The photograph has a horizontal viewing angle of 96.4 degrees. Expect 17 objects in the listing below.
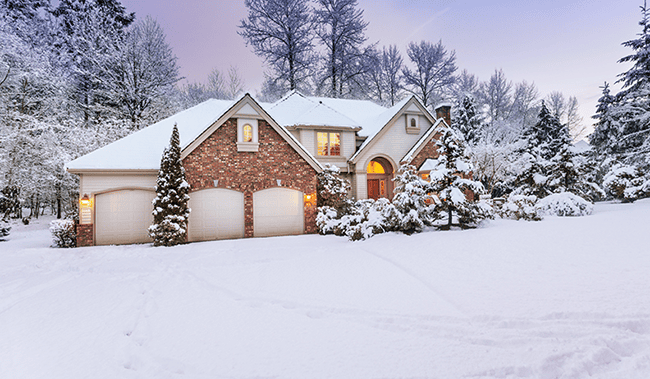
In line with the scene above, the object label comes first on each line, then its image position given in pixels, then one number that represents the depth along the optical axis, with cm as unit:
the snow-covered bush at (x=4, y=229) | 1331
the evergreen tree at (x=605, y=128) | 1945
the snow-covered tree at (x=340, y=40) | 2325
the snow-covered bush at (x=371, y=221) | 945
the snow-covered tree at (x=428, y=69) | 2559
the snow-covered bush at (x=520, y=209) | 1106
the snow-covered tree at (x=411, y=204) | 933
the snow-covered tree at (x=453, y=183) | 974
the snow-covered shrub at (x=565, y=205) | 1170
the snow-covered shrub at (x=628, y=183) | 1505
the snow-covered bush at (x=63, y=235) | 1091
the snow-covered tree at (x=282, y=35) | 2206
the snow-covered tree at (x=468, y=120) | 2562
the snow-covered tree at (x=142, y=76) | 1989
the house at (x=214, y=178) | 1144
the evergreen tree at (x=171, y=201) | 1058
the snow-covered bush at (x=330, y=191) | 1317
